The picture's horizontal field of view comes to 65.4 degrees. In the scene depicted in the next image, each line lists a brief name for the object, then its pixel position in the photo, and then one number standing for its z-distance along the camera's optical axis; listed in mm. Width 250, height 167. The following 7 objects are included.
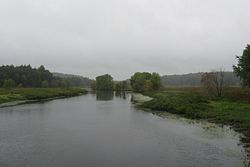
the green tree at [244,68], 32494
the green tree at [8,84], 64854
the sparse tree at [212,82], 43295
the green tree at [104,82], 115766
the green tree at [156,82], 86687
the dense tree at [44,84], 97965
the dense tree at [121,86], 114071
